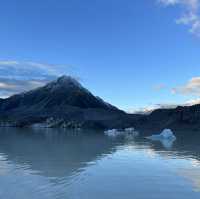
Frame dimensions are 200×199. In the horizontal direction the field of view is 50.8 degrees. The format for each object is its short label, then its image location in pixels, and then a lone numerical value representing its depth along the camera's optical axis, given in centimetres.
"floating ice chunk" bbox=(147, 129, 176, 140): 3032
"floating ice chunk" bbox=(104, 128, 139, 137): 3853
